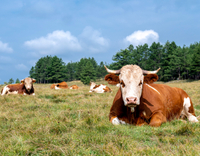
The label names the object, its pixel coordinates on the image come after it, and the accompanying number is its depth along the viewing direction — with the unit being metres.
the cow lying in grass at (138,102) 4.67
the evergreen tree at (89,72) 70.81
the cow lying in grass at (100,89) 17.31
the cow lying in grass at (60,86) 25.22
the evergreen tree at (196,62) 53.64
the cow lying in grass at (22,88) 14.66
